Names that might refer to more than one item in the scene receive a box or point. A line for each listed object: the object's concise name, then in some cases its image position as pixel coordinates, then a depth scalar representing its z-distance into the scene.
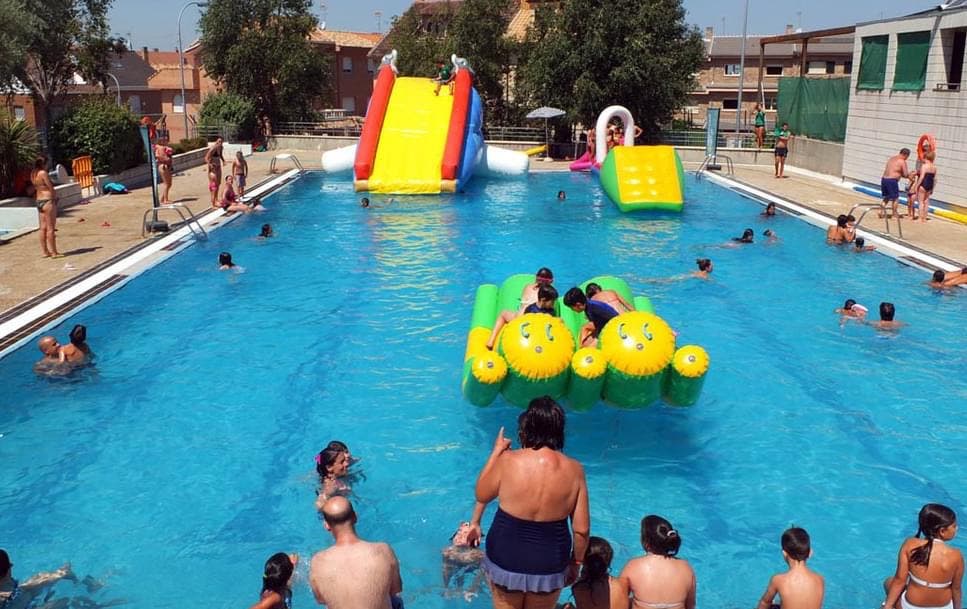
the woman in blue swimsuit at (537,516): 3.55
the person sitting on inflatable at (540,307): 6.89
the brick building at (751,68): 55.16
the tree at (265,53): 31.30
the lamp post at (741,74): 27.65
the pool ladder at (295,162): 23.69
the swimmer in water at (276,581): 4.15
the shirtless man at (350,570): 3.43
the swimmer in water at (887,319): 9.51
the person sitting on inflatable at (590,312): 6.89
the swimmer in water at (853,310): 9.87
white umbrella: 26.58
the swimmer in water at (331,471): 5.99
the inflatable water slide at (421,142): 19.25
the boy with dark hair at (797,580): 4.05
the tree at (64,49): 24.33
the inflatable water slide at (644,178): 16.73
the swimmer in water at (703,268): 12.00
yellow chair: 17.84
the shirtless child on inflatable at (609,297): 7.21
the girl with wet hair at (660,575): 3.71
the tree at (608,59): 26.95
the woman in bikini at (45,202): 11.62
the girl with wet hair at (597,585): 3.84
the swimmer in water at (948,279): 11.03
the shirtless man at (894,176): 15.45
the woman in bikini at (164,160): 17.20
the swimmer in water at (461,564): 5.17
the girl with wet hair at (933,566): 4.03
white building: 16.56
